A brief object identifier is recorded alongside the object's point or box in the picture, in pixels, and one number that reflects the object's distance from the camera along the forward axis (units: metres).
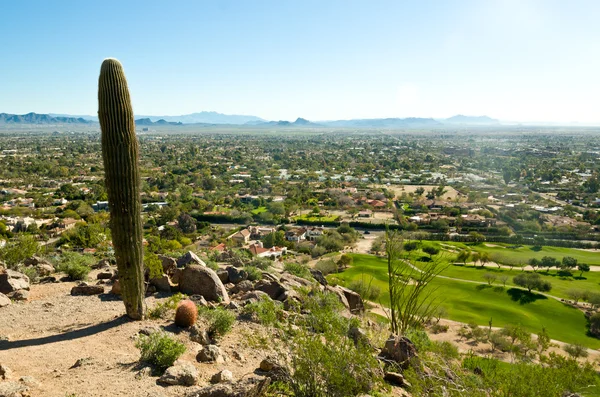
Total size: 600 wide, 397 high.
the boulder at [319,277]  16.50
